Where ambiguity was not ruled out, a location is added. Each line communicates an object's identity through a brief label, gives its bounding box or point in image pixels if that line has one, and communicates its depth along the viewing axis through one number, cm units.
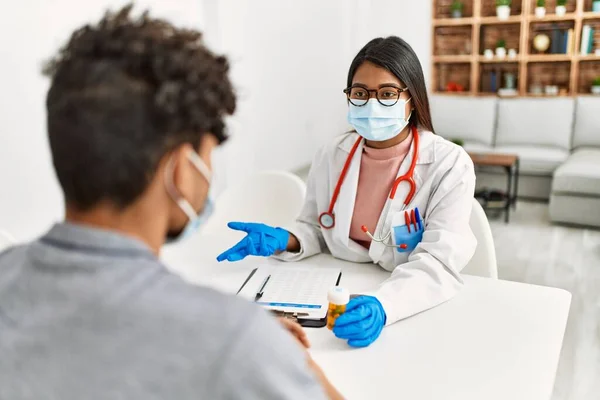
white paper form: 126
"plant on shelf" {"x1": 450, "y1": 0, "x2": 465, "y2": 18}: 530
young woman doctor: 139
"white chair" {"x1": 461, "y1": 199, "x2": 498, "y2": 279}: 154
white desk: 98
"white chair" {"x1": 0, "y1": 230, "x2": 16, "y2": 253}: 160
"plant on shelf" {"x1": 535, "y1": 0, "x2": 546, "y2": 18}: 499
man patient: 57
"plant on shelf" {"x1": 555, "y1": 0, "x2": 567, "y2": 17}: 495
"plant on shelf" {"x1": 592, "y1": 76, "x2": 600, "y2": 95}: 495
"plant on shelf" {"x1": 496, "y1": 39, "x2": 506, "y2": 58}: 525
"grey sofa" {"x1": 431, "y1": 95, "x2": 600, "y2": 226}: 398
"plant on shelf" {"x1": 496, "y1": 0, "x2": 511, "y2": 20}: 512
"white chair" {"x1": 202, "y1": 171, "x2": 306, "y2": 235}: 204
